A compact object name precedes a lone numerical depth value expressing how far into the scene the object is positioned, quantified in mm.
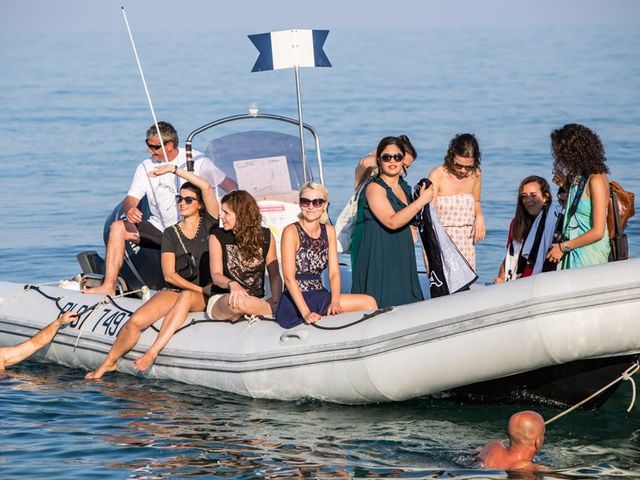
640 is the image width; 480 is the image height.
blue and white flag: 16849
